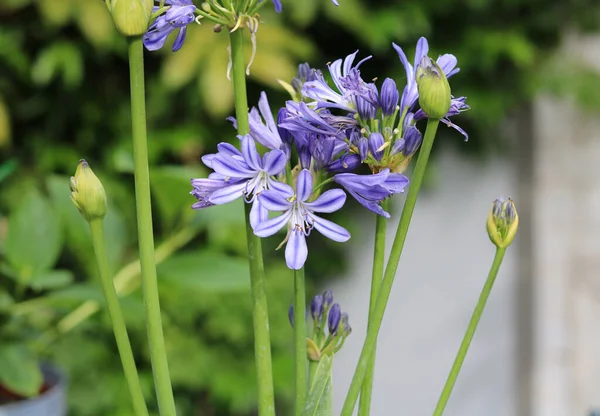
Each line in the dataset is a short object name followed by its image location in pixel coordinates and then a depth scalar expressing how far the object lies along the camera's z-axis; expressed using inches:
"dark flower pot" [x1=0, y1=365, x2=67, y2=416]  52.3
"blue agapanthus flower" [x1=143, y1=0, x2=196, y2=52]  40.3
